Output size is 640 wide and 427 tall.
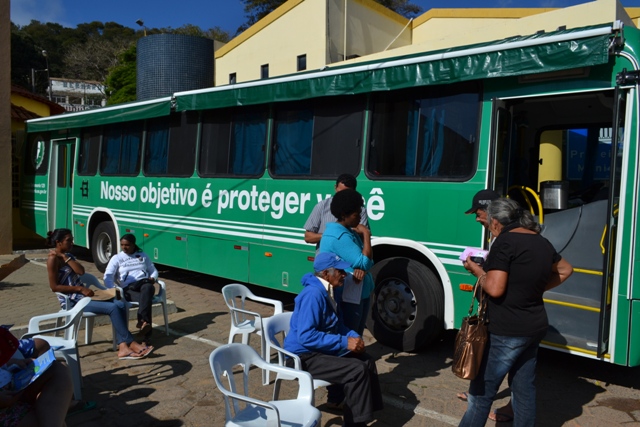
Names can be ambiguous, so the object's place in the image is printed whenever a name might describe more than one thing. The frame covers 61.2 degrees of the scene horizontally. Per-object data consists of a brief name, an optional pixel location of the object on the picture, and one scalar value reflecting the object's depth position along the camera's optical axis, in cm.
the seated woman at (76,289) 515
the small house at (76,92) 4840
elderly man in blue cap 339
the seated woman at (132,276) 573
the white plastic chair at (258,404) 296
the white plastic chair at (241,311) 505
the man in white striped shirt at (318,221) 514
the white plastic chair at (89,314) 526
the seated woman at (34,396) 288
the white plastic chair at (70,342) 412
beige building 1631
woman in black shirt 309
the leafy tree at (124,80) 3212
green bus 436
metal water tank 1595
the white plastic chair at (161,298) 600
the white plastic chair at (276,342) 346
